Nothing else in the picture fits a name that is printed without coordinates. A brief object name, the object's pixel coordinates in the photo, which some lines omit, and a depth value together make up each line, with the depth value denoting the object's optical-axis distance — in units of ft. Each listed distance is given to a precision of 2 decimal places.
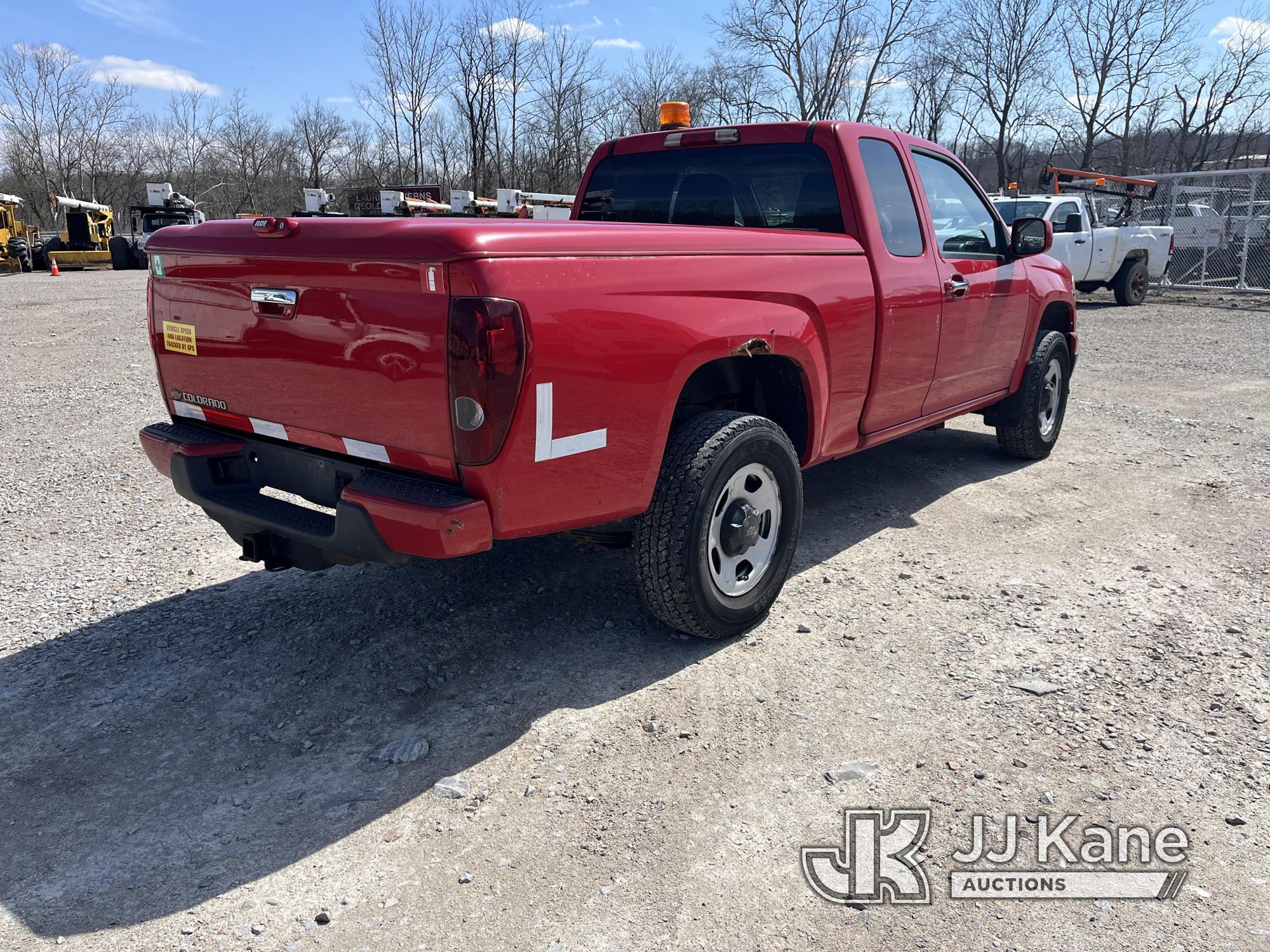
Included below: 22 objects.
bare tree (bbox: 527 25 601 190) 137.28
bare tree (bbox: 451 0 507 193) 139.44
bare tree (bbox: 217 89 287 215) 178.29
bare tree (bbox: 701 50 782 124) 131.44
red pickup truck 8.71
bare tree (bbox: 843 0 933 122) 132.16
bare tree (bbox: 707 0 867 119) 130.82
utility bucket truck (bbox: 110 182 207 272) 96.07
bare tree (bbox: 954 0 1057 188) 144.97
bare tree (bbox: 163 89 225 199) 184.24
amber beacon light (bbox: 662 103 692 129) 16.05
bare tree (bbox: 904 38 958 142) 146.10
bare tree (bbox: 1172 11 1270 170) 149.38
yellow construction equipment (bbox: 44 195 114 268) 99.25
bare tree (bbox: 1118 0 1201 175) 142.61
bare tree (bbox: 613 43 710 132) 132.57
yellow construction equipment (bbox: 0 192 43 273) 95.45
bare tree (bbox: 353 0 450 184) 144.46
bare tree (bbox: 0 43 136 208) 171.42
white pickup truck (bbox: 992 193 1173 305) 51.01
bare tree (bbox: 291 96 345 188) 172.35
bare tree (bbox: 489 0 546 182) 137.28
